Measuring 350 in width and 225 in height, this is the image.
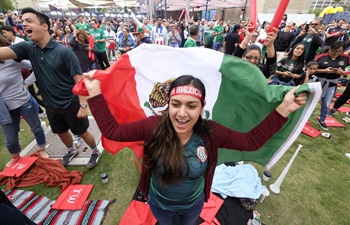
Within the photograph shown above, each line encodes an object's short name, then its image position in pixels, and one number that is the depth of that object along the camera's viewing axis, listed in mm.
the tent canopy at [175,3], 27906
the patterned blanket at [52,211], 2756
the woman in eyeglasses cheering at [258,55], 3017
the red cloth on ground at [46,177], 3359
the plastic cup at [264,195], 3075
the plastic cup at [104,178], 3324
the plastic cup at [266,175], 3464
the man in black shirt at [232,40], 8512
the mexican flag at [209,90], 1992
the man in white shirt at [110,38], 10305
